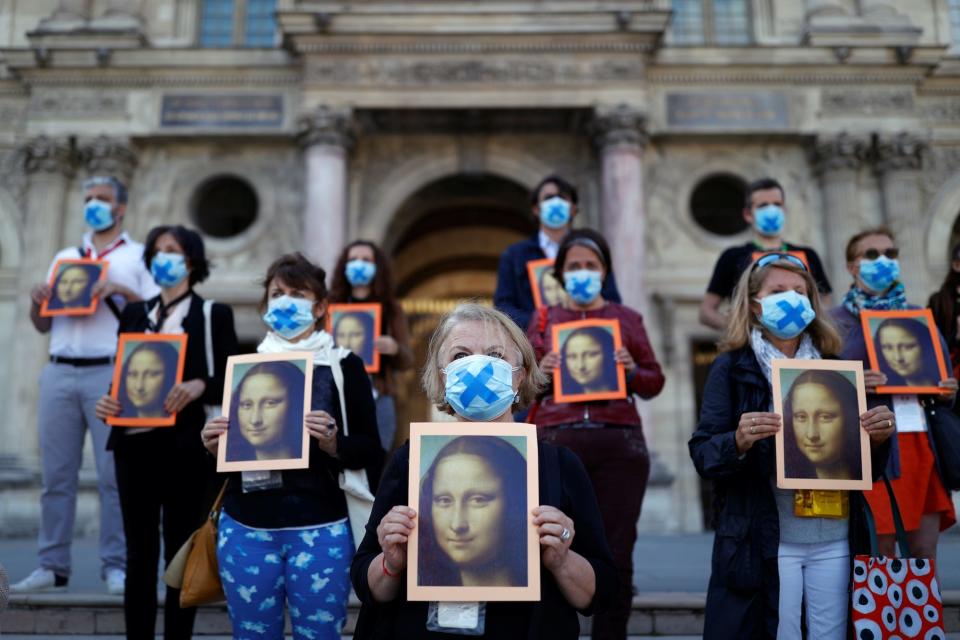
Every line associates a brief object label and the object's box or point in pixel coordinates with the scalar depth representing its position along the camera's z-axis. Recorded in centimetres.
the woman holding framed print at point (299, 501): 333
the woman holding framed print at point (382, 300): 625
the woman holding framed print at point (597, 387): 434
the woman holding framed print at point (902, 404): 428
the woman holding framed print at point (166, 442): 403
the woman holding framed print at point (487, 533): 229
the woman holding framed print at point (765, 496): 312
